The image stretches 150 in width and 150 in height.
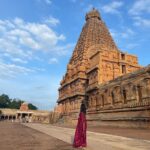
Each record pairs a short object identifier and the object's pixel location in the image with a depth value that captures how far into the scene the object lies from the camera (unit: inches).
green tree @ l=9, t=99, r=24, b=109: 3640.0
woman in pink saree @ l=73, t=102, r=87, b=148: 286.0
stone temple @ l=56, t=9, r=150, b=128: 760.6
